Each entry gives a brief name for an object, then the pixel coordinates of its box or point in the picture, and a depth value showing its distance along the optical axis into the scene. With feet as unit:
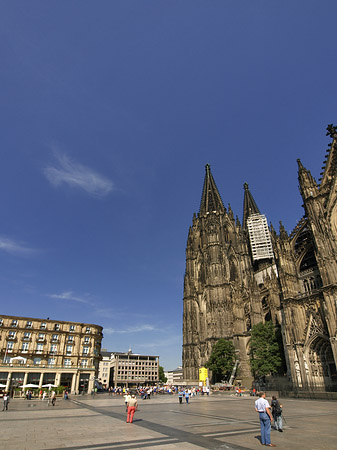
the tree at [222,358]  157.79
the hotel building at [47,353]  156.56
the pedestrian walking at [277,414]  33.47
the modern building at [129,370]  380.17
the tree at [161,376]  421.83
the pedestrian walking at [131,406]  39.81
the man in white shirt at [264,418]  26.40
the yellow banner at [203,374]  150.42
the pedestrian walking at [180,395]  78.15
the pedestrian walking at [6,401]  65.05
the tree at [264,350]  126.93
